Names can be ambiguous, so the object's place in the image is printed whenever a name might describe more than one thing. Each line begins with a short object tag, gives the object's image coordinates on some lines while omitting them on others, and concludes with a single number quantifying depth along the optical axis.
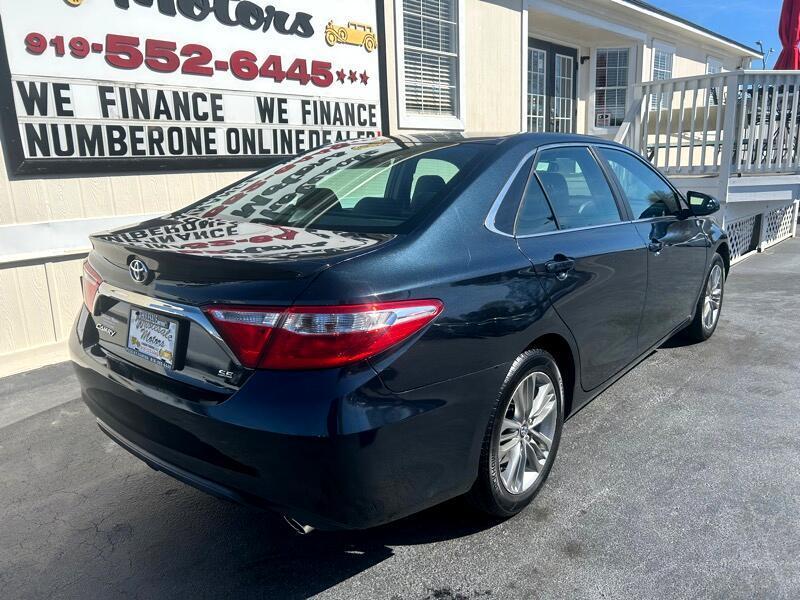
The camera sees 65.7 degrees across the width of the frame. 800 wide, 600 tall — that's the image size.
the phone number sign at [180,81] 4.40
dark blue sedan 1.84
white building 4.49
